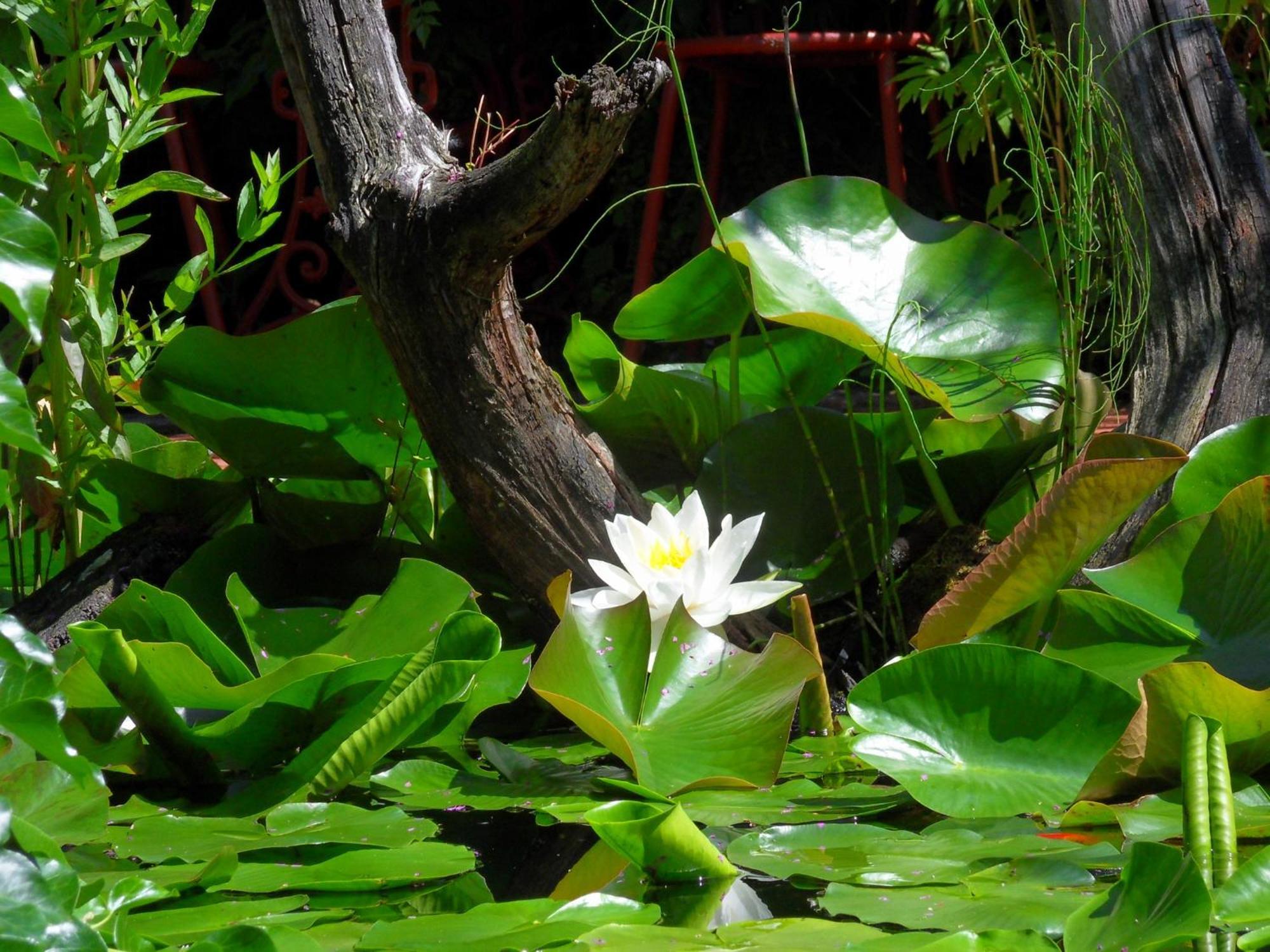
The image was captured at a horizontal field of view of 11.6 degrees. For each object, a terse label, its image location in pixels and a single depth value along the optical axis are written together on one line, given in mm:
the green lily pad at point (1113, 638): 4096
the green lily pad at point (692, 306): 4323
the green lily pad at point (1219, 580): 4090
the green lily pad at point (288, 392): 4325
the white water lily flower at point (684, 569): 4202
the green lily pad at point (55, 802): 3922
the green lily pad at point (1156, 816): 3941
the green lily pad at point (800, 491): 4335
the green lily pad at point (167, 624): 4109
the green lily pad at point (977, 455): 4330
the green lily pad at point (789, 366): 4406
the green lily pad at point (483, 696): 4167
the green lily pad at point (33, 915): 2920
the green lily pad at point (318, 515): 4416
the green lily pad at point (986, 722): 4007
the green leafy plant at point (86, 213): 4226
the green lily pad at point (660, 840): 3891
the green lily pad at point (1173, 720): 3981
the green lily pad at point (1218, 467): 4210
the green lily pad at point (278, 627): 4193
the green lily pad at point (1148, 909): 3768
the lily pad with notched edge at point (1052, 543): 4103
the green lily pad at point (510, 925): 3818
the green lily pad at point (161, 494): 4364
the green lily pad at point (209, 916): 3843
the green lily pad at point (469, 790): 4056
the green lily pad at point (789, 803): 4016
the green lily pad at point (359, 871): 3904
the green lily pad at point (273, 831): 3955
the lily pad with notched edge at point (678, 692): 4061
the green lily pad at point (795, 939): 3806
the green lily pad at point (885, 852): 3908
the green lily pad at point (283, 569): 4334
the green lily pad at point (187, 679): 4048
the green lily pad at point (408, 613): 4186
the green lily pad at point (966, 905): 3835
